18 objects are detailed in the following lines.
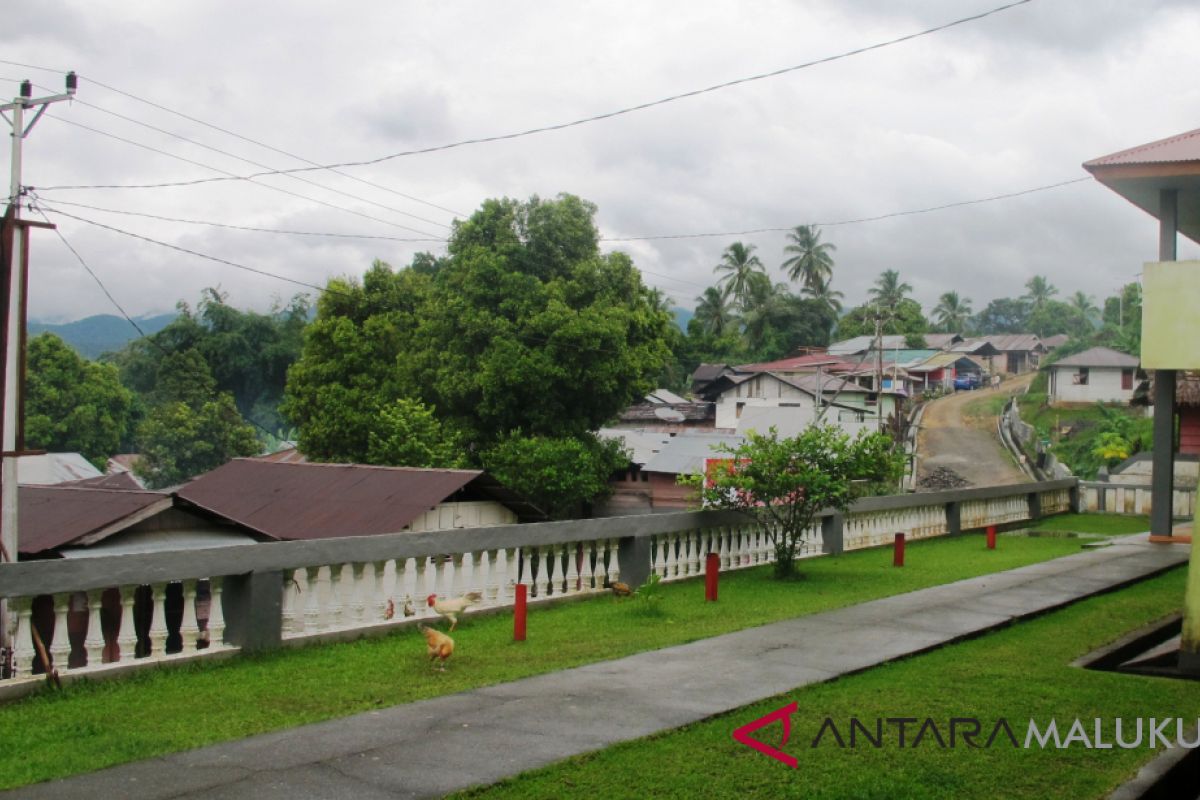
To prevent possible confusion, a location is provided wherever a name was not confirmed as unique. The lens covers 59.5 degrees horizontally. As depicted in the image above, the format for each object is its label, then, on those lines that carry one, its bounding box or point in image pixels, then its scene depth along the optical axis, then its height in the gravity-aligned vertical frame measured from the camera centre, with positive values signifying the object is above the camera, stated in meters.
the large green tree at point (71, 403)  56.22 +0.41
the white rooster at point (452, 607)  8.68 -1.56
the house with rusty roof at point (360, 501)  18.00 -1.59
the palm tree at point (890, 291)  104.19 +14.02
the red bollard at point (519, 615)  9.06 -1.68
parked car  86.19 +4.18
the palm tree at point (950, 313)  124.62 +14.21
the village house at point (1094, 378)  63.44 +3.56
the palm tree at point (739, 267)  87.12 +13.28
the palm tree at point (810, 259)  93.81 +15.13
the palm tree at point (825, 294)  92.12 +12.11
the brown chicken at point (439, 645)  7.64 -1.65
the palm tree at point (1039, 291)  136.50 +18.70
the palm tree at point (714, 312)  88.56 +9.63
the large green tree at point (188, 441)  57.22 -1.55
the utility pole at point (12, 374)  9.58 +0.33
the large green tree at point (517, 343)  35.75 +2.73
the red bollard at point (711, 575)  11.42 -1.64
